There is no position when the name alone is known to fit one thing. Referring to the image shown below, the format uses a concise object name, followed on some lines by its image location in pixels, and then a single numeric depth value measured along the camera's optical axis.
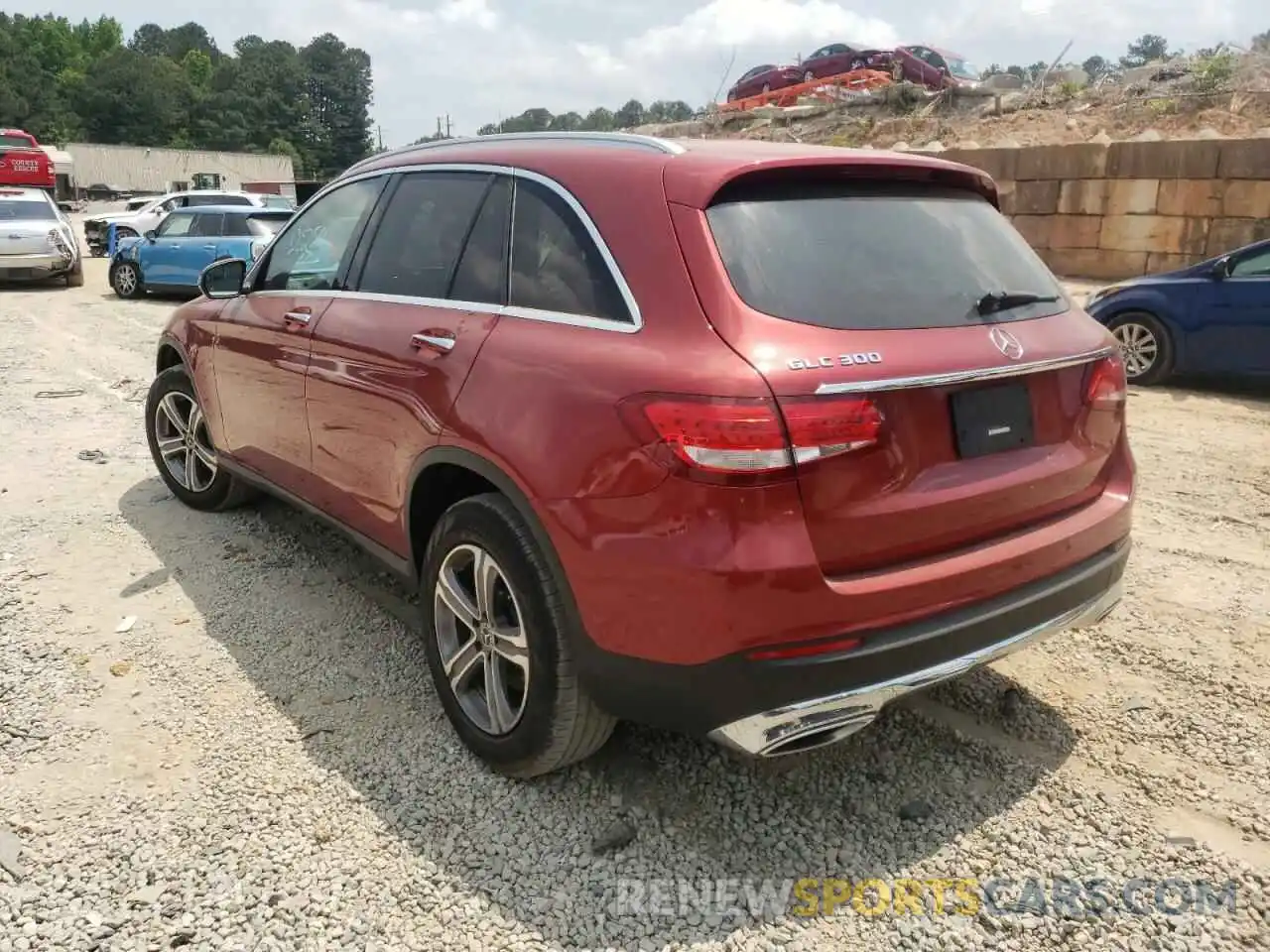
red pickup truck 35.22
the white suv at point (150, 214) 18.55
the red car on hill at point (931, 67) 24.75
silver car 16.39
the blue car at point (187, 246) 15.31
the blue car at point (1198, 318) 7.70
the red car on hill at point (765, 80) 29.09
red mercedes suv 2.22
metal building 64.12
